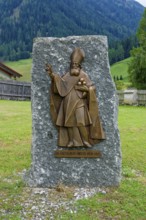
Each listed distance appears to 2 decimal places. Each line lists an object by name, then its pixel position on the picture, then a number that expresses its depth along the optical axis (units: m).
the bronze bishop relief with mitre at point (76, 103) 5.36
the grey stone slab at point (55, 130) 5.48
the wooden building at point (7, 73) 31.76
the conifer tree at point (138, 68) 30.59
